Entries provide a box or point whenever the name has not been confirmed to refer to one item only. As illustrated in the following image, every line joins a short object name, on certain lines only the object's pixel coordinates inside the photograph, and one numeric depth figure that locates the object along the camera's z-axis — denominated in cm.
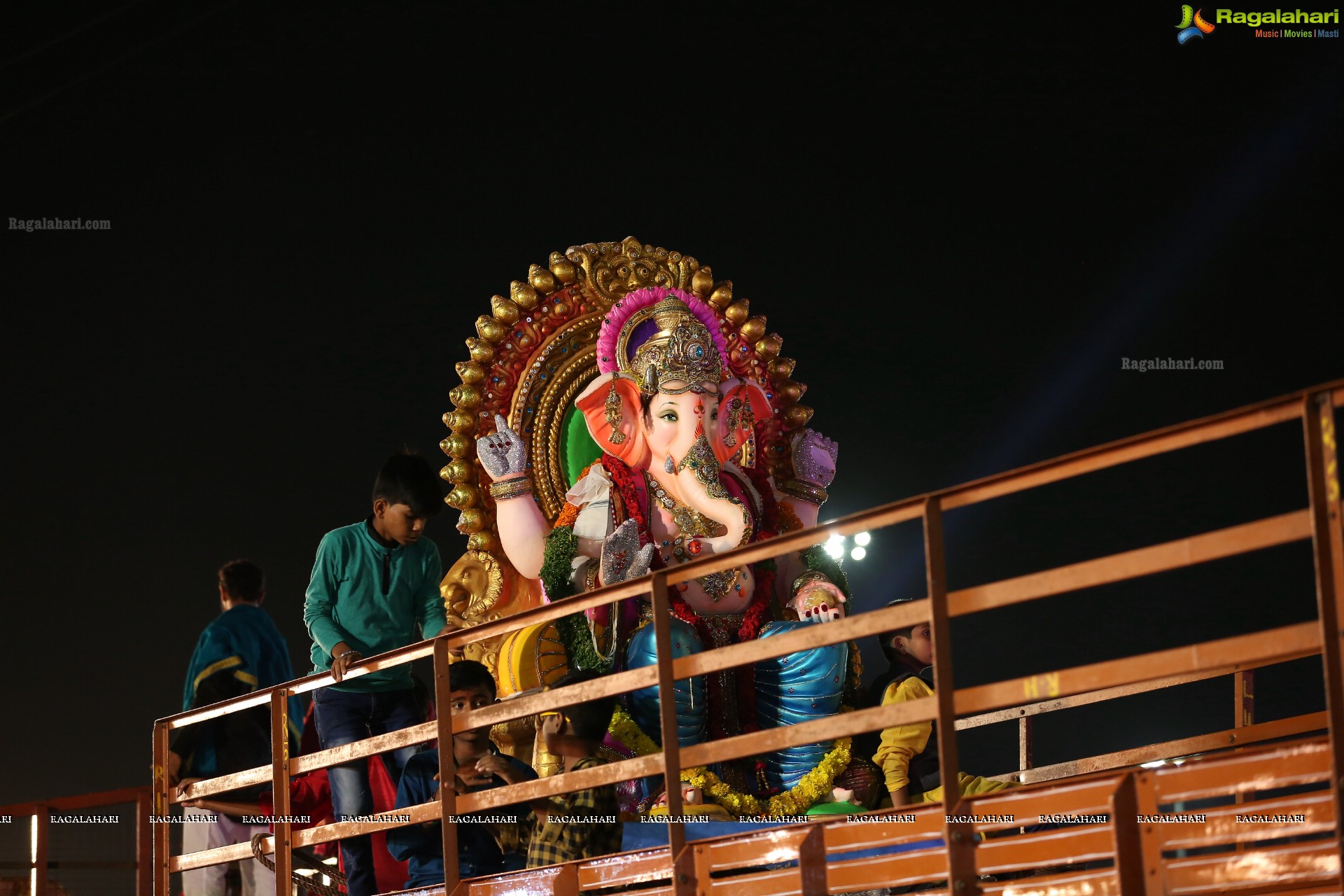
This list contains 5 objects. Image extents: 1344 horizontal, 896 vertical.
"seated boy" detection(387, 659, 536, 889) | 901
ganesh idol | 1095
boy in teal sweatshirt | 1047
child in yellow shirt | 1001
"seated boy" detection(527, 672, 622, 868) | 864
